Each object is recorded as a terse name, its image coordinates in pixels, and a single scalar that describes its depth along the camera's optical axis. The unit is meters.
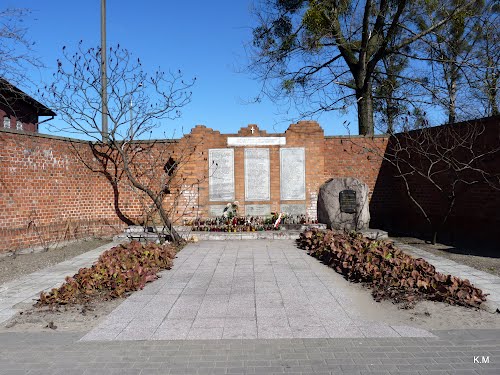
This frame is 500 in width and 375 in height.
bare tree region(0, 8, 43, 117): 10.42
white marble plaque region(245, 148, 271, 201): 13.38
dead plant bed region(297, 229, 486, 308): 5.65
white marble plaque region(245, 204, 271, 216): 13.39
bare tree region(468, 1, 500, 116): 14.47
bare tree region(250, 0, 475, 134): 14.73
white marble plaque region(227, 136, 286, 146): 13.43
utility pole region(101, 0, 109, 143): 12.44
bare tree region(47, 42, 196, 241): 12.78
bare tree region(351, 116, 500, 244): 10.15
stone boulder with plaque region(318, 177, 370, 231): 11.85
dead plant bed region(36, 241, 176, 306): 5.82
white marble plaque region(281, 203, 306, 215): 13.37
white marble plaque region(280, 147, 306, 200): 13.39
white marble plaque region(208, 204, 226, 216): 13.39
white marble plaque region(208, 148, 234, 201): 13.39
